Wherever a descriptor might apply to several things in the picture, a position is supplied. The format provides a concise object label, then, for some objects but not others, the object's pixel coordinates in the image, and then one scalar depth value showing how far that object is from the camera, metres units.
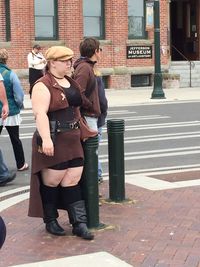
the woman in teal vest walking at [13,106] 9.06
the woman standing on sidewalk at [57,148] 5.55
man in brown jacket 6.69
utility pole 21.44
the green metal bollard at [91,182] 5.96
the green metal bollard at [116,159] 6.79
